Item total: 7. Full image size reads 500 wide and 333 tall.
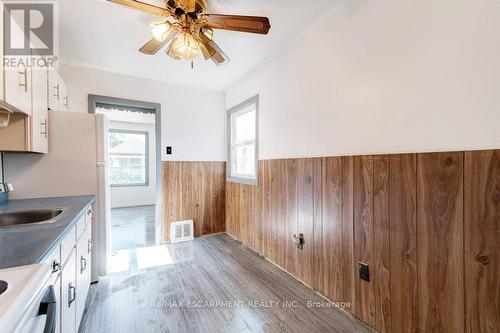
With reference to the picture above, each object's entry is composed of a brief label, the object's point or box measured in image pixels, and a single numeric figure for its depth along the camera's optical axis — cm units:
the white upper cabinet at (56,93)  209
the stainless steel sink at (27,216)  151
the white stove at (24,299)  51
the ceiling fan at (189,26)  150
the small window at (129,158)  596
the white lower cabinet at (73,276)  108
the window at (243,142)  308
